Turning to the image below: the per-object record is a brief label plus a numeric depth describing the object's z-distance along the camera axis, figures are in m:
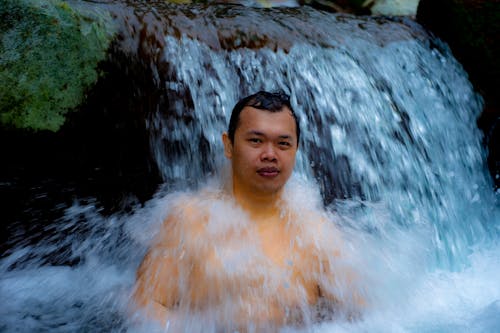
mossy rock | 2.79
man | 2.22
